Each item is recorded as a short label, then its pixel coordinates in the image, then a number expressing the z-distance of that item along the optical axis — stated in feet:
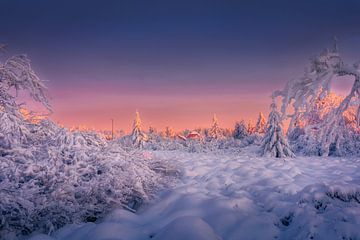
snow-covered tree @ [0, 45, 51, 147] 20.15
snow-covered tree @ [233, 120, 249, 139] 206.14
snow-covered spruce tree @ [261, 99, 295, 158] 69.26
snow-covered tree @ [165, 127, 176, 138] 322.34
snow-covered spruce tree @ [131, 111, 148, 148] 139.85
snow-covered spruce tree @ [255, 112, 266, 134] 206.60
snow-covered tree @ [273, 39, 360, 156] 20.79
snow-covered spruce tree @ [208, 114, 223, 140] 210.38
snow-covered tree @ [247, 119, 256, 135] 221.58
